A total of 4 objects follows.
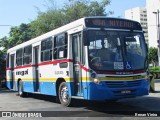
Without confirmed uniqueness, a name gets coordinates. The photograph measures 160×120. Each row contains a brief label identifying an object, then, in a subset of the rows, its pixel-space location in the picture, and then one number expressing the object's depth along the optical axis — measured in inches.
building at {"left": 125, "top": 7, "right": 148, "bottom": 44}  5851.4
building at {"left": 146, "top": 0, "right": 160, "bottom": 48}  4756.4
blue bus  410.3
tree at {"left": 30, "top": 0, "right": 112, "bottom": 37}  1406.3
